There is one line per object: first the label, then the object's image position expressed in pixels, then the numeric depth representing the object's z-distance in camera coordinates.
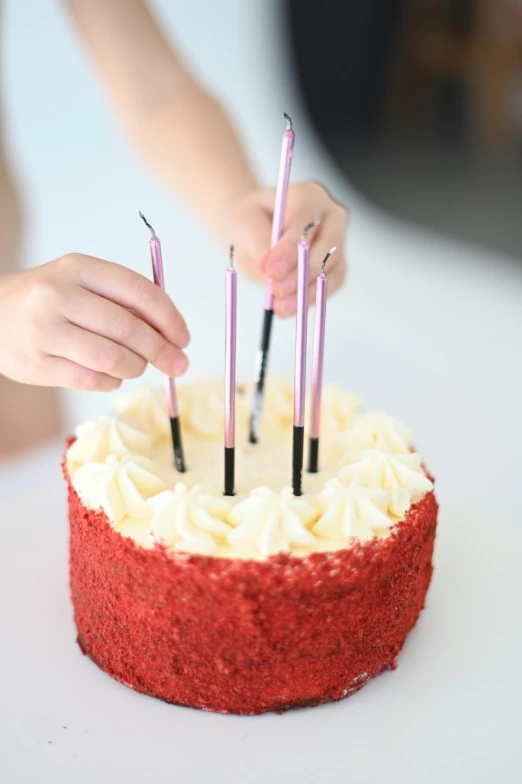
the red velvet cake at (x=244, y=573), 0.51
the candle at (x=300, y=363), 0.52
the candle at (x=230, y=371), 0.51
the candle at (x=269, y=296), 0.53
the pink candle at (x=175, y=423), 0.56
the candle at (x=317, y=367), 0.52
